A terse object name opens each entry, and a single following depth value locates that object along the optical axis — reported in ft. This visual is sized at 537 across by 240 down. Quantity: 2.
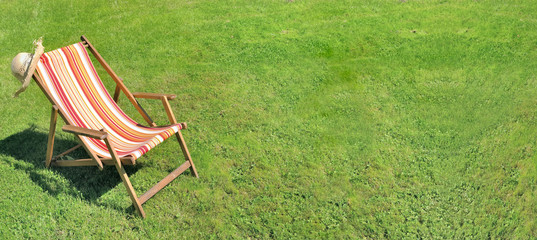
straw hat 13.74
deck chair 13.60
